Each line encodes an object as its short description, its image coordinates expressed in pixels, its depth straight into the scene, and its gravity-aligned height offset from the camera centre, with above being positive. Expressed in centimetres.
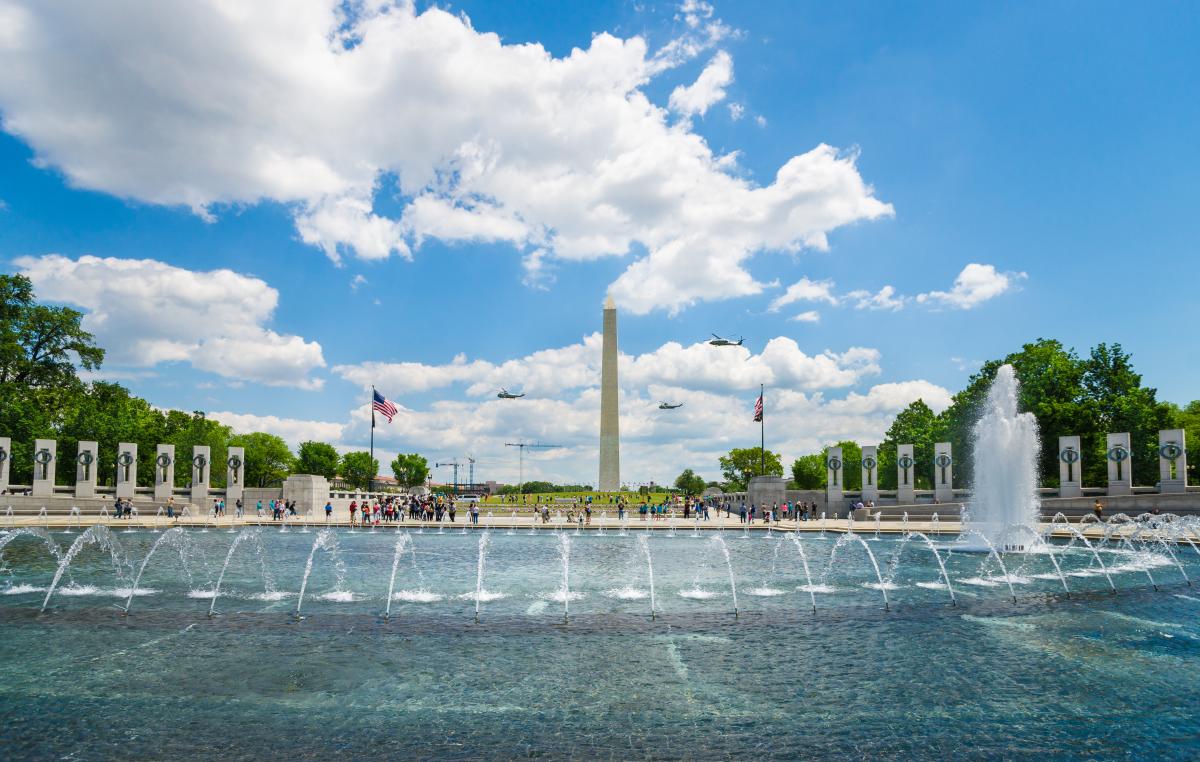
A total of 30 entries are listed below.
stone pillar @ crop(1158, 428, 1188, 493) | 4128 -33
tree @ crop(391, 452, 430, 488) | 15038 -513
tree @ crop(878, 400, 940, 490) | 6918 +69
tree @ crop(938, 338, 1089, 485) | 5428 +349
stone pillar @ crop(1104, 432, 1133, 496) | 4312 -66
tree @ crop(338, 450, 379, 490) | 13375 -435
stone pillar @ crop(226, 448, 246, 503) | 5638 -248
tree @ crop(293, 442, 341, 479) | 12675 -270
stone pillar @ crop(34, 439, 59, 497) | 4981 -166
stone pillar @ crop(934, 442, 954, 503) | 4856 -152
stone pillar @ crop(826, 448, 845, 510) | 5362 -221
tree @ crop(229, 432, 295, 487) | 10806 -236
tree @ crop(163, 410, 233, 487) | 8156 +24
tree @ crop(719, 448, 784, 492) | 12962 -313
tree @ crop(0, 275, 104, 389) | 5969 +788
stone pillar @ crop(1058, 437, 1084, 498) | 4472 -110
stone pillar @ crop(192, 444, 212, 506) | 5425 -243
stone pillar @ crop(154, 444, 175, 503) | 5300 -224
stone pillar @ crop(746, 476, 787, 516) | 5619 -322
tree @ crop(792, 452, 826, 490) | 12781 -434
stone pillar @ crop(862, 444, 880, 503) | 5200 -154
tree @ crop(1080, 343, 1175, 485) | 5159 +255
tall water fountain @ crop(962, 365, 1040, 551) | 3428 -109
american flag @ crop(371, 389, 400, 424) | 5644 +266
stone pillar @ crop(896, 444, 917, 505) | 5009 -189
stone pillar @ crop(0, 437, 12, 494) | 4834 -131
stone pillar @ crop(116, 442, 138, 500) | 5175 -187
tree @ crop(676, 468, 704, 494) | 17538 -825
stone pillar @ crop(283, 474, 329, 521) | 5725 -371
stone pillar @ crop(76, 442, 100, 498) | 5122 -191
